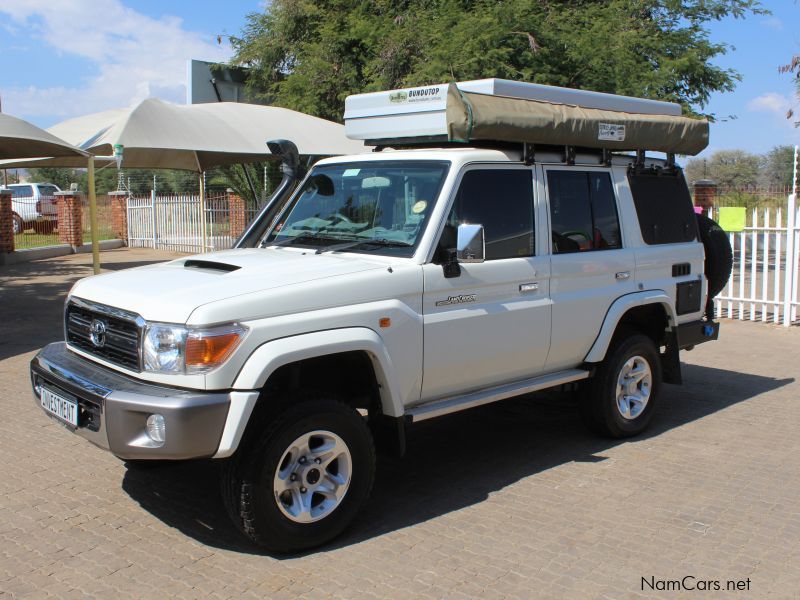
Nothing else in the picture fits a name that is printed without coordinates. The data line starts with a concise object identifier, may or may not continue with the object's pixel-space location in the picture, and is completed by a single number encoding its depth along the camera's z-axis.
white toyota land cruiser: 3.81
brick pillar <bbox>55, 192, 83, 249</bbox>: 23.32
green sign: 10.83
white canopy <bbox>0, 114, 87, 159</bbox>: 11.66
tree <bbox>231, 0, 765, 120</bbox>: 15.68
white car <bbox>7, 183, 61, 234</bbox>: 24.67
